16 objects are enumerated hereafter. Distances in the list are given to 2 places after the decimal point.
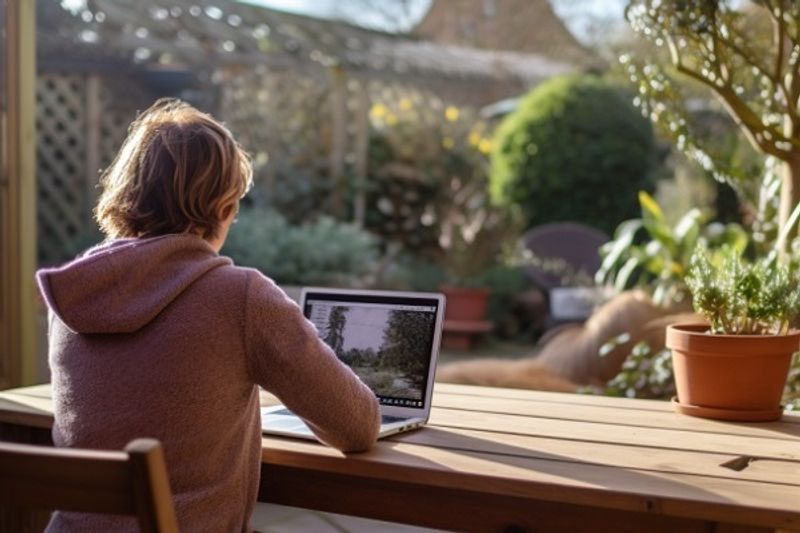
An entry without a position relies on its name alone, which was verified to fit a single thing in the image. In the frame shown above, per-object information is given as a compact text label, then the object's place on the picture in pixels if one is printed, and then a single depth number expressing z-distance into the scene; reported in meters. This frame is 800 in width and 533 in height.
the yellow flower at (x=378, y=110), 10.64
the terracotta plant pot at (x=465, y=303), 7.96
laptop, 2.05
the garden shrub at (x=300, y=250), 8.11
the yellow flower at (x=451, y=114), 11.00
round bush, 9.70
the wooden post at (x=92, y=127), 8.38
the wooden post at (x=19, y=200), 4.67
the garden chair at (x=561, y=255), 7.82
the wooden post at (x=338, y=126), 9.84
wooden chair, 1.20
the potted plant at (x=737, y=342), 2.06
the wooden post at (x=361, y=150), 9.95
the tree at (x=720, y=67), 2.58
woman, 1.67
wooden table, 1.54
